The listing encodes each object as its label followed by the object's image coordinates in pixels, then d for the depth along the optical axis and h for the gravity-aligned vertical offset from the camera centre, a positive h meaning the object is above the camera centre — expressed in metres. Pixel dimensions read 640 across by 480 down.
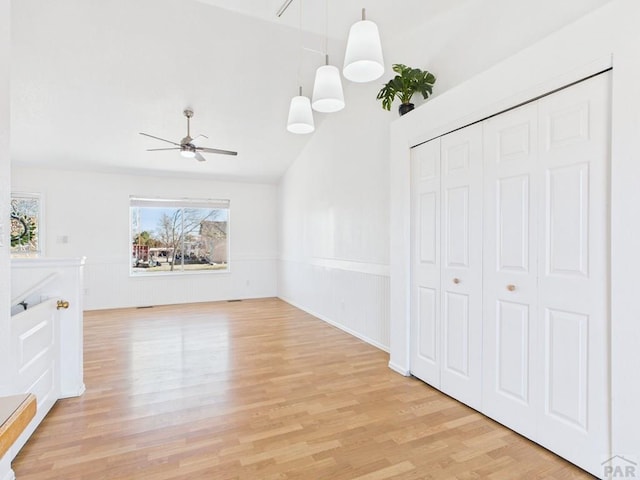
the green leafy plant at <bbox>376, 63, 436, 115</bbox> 3.21 +1.47
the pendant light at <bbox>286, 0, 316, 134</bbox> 3.21 +1.18
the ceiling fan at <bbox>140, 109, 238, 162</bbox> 4.43 +1.17
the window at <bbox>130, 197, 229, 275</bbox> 6.93 +0.05
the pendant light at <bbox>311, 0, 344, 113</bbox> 2.59 +1.16
